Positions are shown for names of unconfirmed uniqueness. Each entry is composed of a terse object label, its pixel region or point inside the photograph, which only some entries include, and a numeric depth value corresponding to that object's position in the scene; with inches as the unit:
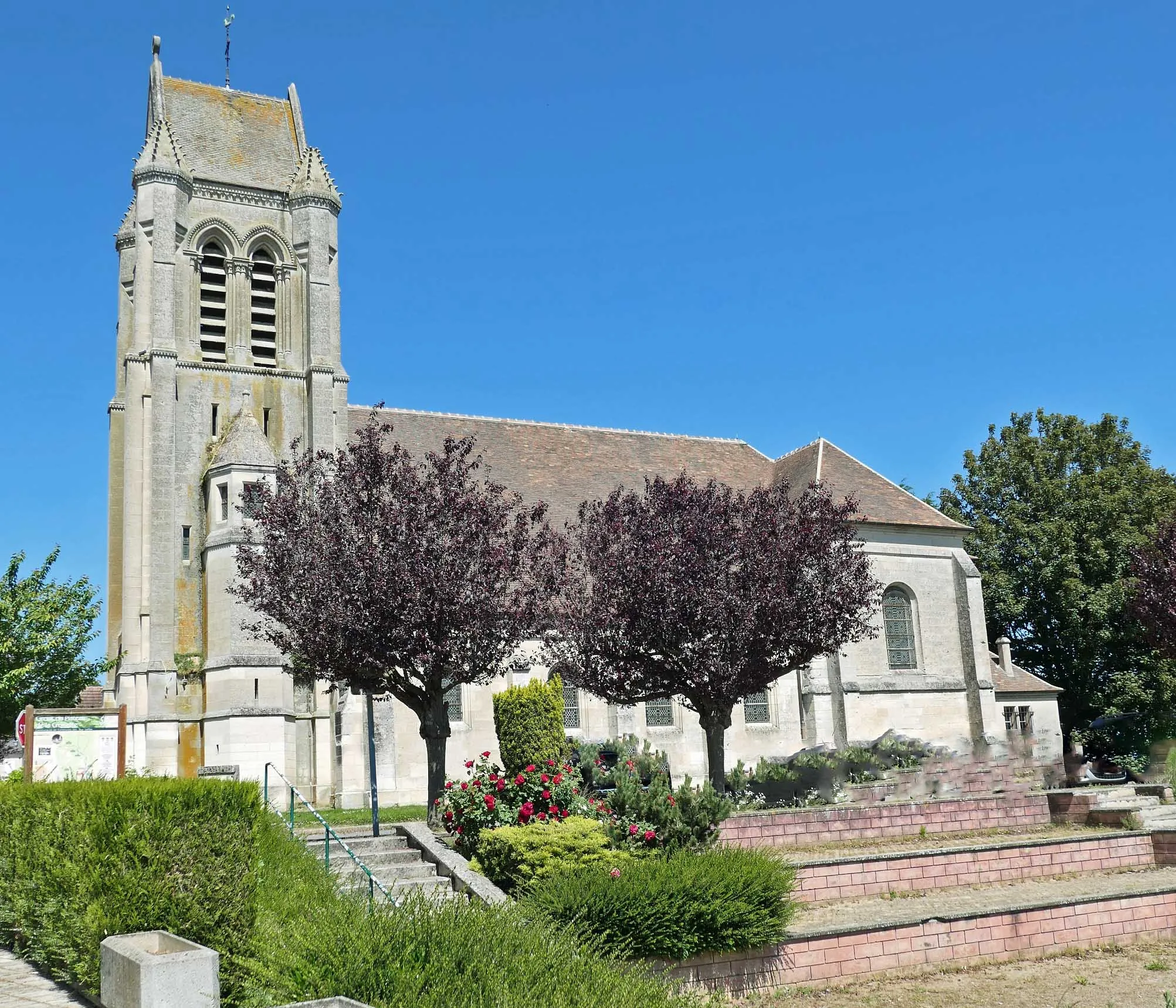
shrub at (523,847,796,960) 390.9
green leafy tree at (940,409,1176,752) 1529.3
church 1147.3
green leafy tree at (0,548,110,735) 1122.7
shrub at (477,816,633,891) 463.2
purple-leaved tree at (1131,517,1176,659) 1074.1
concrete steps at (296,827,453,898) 477.4
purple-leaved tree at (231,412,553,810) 614.5
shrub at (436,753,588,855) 519.2
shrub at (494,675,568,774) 558.6
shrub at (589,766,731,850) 518.3
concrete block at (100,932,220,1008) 284.4
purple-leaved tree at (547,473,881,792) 749.9
